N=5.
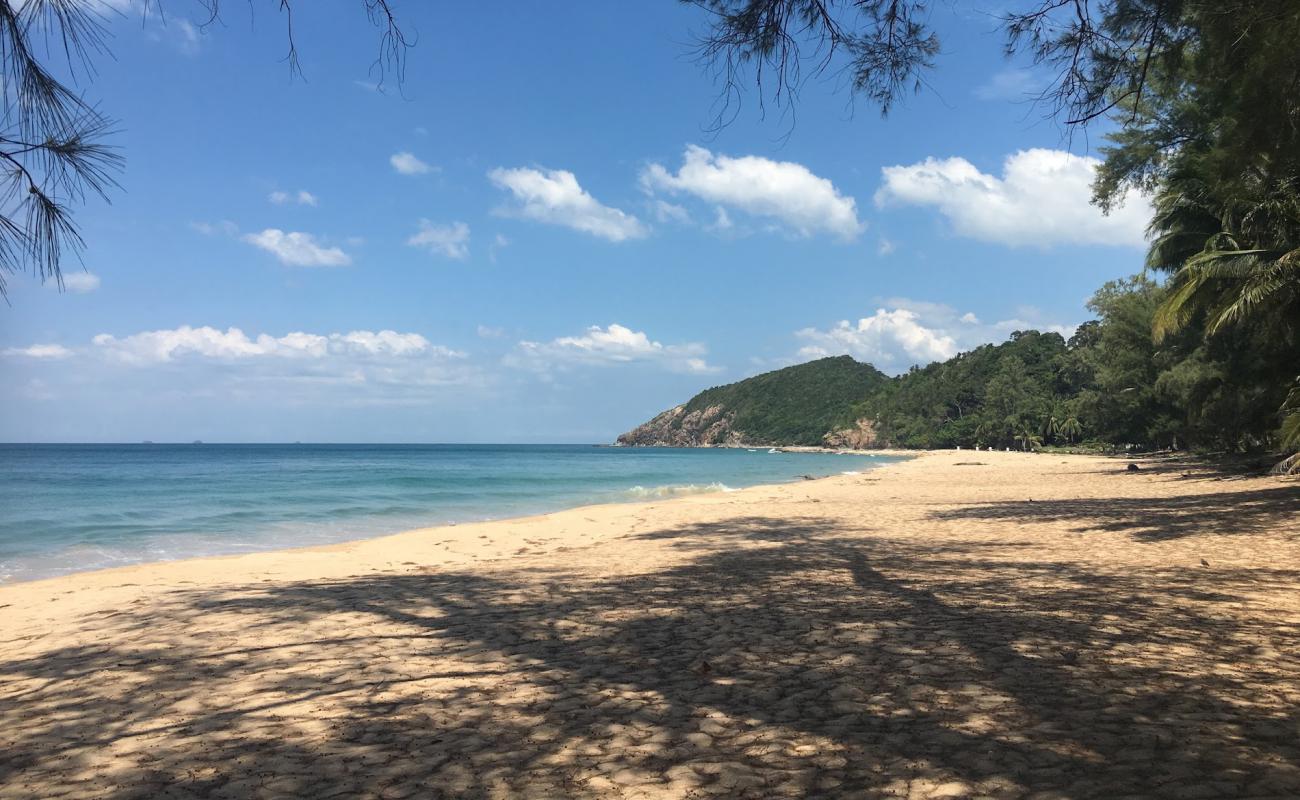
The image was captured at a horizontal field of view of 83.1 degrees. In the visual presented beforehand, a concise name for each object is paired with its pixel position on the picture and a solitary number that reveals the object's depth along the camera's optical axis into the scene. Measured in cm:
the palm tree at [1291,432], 1222
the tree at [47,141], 347
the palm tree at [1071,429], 8031
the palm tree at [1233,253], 1230
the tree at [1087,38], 523
